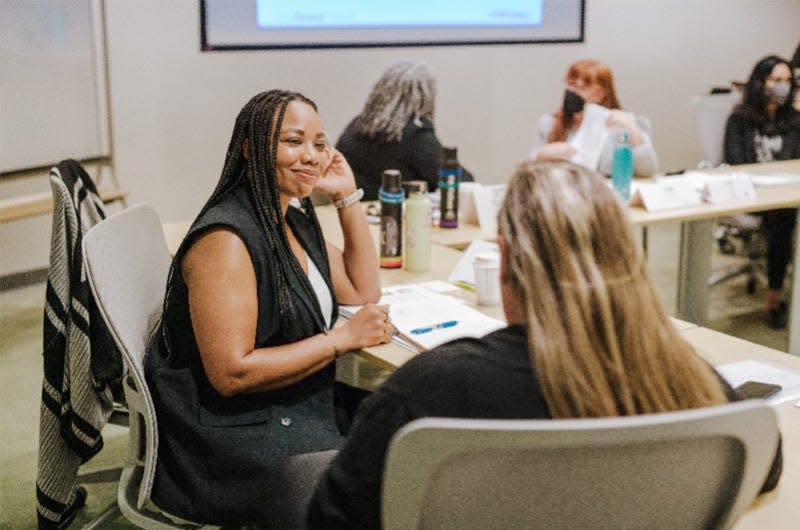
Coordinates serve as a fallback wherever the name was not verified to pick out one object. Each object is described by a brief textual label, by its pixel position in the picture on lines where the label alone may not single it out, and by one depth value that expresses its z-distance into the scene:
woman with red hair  3.85
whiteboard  4.38
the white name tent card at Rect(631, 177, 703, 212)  3.46
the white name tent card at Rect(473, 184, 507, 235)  3.18
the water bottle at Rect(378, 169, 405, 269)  2.58
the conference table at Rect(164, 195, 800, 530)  1.32
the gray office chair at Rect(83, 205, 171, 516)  1.72
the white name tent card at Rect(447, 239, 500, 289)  2.48
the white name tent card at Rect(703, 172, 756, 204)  3.58
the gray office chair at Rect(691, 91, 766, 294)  4.42
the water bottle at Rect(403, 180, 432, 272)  2.55
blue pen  2.04
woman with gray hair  3.86
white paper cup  2.25
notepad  2.01
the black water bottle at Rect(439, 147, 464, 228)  3.11
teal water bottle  3.46
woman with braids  1.80
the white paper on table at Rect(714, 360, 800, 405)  1.71
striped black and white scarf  2.08
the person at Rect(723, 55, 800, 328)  4.41
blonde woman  1.12
